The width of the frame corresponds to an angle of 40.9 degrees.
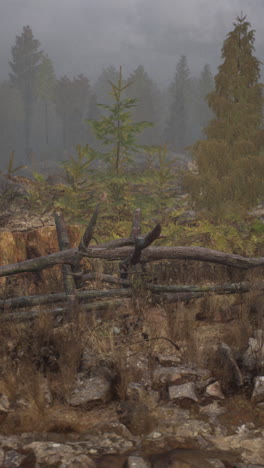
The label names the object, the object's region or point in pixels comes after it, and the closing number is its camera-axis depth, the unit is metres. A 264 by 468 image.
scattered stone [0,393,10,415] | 3.49
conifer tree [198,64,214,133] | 72.25
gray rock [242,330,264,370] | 3.93
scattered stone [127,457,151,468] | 2.78
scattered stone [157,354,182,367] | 4.18
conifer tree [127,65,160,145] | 69.62
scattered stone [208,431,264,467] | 2.85
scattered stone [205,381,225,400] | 3.70
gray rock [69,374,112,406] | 3.64
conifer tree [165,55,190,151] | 64.94
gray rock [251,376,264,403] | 3.58
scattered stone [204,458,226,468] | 2.75
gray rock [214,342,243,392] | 3.82
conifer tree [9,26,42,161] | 71.56
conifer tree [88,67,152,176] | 10.30
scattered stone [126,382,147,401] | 3.71
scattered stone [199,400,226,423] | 3.44
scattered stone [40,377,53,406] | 3.65
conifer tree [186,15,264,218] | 10.92
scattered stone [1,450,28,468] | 2.85
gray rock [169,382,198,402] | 3.65
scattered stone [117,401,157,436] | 3.29
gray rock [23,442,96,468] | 2.81
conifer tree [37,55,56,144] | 74.69
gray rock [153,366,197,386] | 3.87
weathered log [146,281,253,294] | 5.32
